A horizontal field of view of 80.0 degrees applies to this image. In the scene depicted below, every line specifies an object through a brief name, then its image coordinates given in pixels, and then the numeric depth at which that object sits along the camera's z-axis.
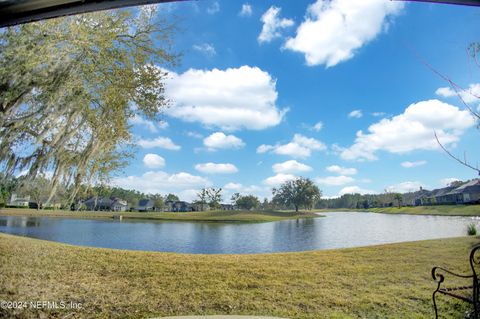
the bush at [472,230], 7.57
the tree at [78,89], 3.35
